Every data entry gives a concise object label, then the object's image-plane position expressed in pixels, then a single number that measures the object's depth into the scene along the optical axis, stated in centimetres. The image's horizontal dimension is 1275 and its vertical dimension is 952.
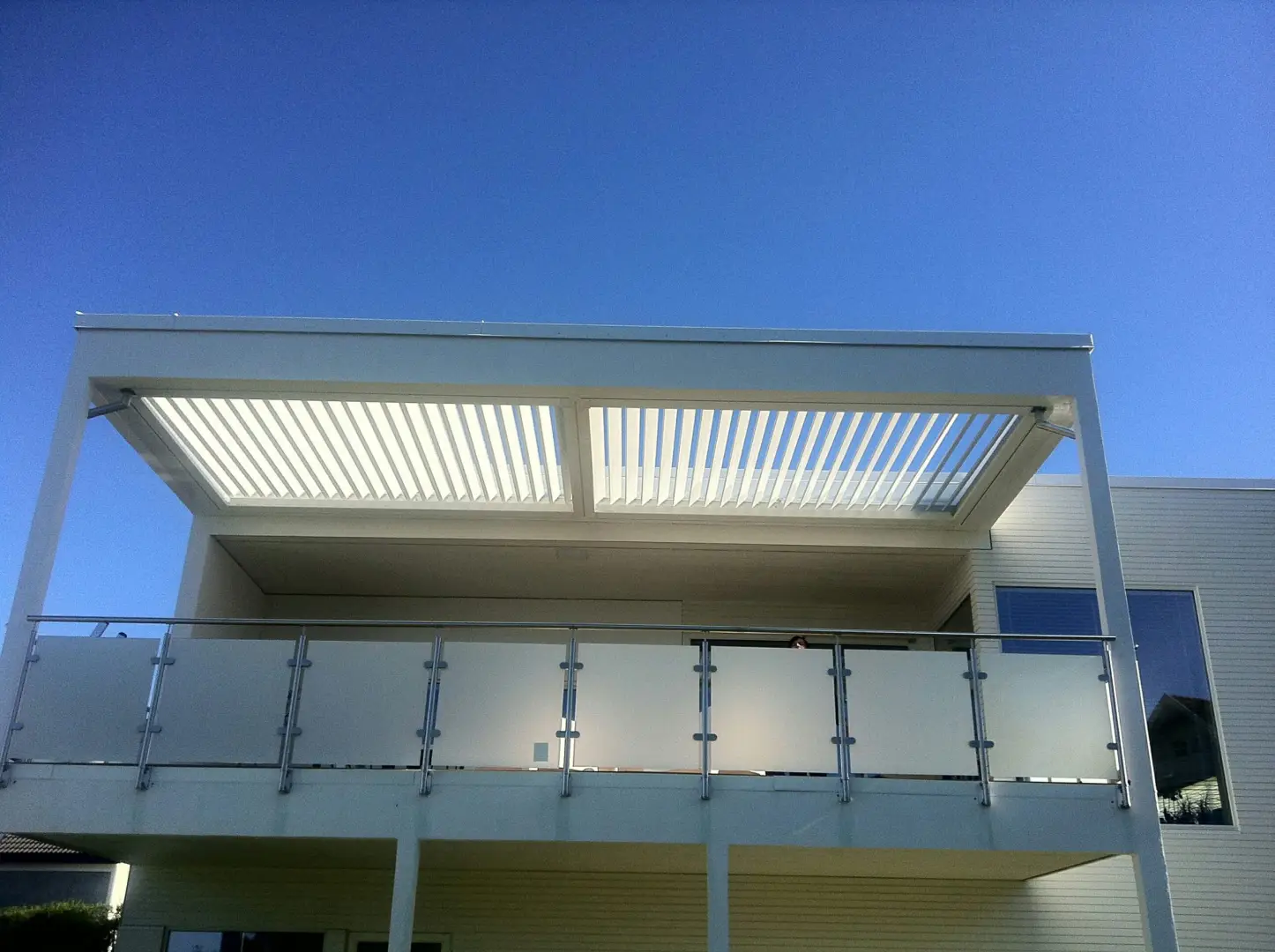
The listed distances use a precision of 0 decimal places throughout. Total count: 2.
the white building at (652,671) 712
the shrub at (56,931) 1262
